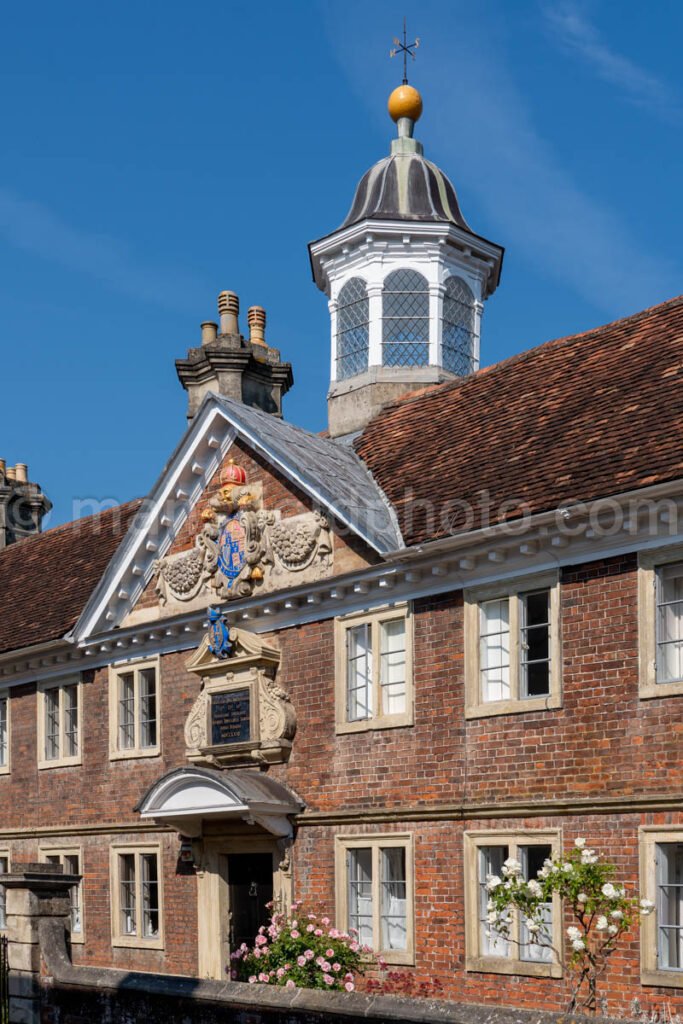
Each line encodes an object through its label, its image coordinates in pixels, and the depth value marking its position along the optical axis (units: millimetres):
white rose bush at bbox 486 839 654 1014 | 13883
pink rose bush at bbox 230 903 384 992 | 16906
